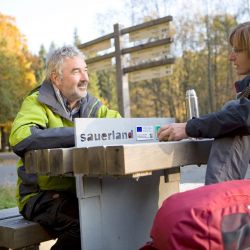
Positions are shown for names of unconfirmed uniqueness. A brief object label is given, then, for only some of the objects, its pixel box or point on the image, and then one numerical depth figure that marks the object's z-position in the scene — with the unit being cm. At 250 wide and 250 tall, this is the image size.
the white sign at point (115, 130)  190
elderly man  224
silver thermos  255
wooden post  727
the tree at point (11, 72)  3036
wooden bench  225
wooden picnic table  164
